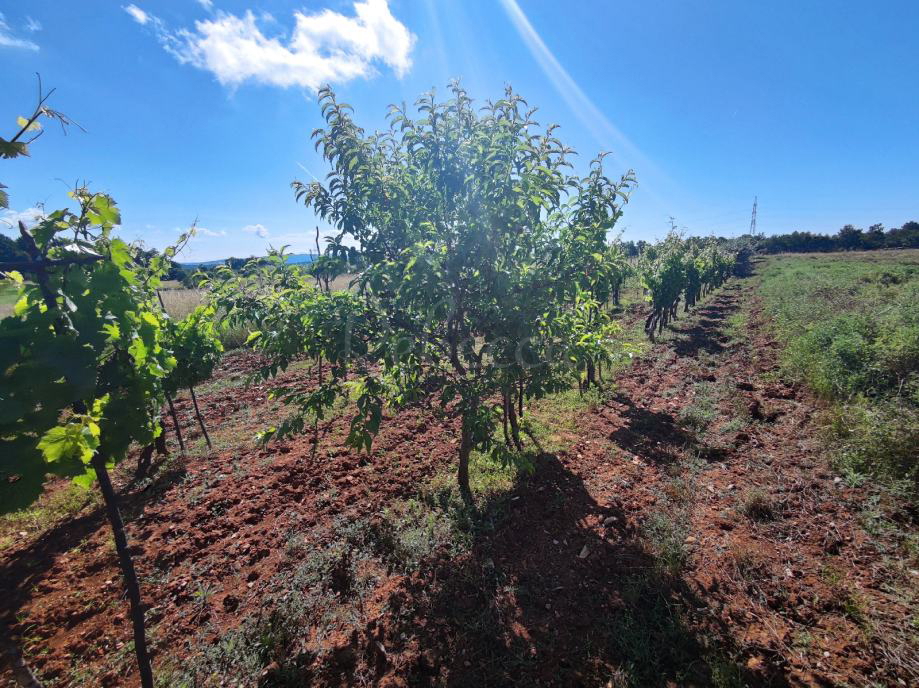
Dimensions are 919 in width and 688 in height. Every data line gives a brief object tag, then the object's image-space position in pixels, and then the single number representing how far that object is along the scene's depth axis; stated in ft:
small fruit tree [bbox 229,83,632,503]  10.62
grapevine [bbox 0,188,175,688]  5.61
